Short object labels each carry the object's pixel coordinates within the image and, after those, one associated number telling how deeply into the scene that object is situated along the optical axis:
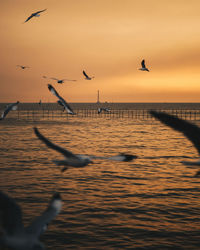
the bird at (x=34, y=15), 13.61
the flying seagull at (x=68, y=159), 5.16
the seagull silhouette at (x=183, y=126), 4.32
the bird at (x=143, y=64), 19.79
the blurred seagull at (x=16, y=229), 3.87
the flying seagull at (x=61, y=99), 7.93
